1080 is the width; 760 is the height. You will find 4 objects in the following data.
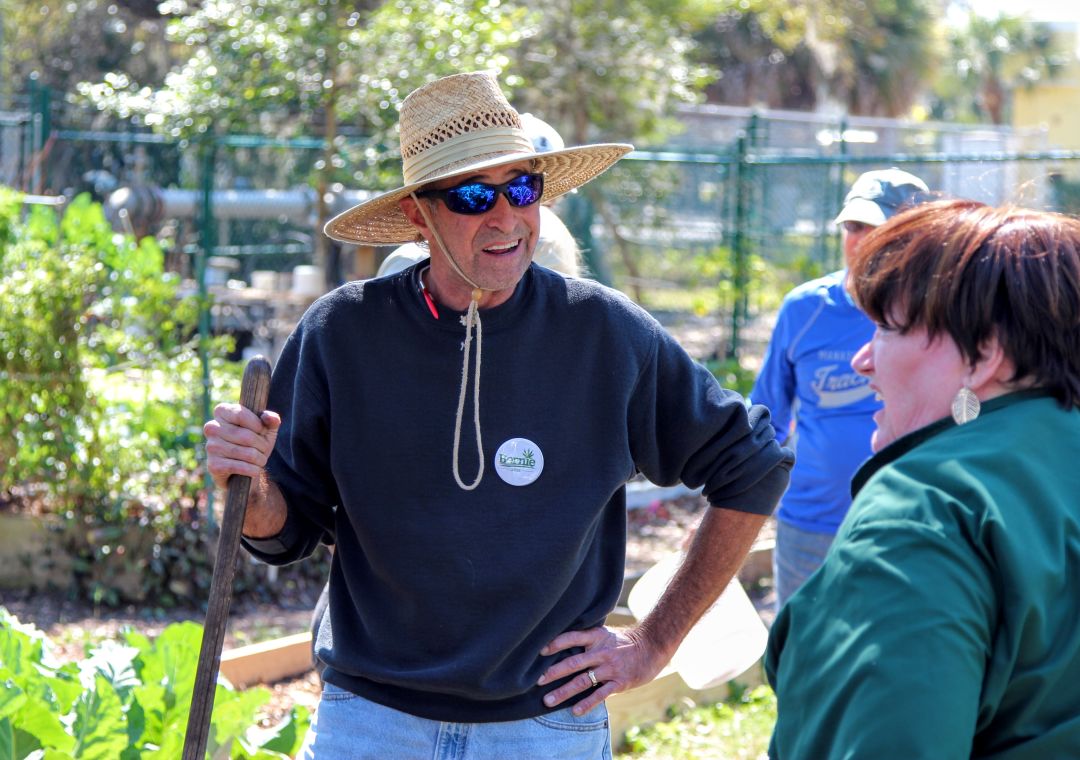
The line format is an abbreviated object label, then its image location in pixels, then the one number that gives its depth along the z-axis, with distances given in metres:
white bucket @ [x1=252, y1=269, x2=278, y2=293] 10.16
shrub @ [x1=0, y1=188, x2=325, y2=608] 6.06
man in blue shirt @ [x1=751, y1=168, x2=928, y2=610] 4.34
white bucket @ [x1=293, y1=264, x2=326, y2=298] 8.58
